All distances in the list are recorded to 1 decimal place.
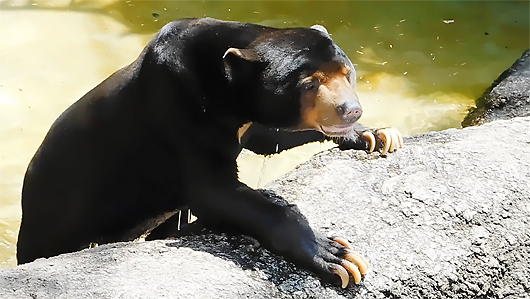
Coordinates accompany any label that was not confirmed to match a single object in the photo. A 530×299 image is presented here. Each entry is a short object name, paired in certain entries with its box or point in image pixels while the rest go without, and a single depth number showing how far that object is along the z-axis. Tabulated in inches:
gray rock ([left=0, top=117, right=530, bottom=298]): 183.5
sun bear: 210.8
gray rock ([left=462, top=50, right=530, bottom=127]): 404.2
